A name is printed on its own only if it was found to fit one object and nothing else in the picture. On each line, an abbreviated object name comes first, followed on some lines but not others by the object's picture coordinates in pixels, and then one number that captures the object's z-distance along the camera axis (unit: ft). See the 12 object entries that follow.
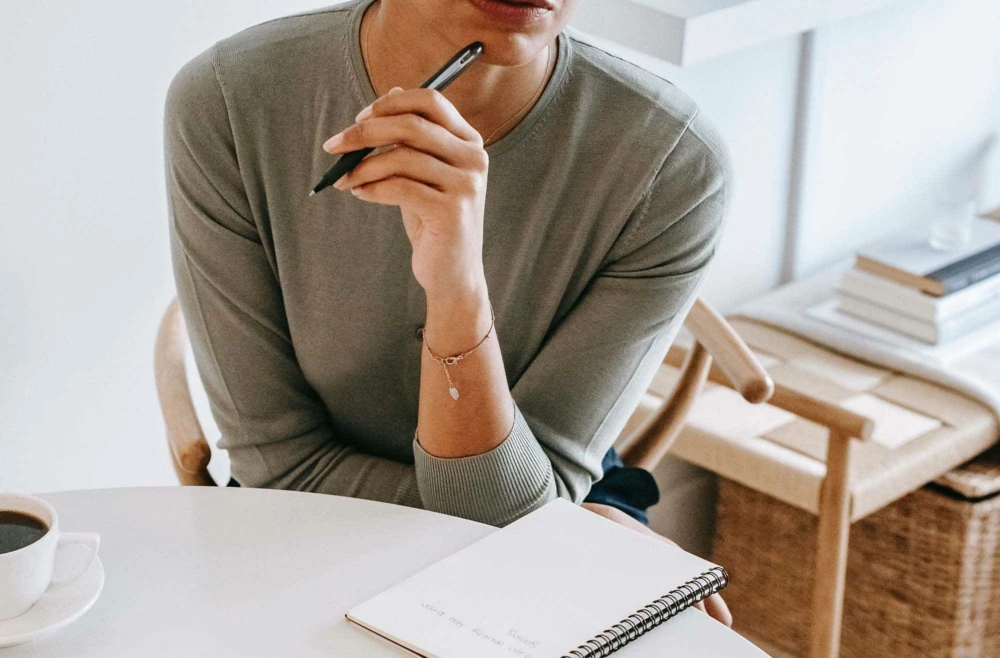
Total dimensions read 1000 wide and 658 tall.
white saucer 5.85
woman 7.13
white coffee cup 5.84
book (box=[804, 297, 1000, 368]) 10.26
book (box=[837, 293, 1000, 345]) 10.38
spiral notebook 5.86
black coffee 5.95
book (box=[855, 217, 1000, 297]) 10.43
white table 5.89
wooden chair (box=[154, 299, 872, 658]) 7.36
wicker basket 9.66
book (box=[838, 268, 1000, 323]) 10.33
